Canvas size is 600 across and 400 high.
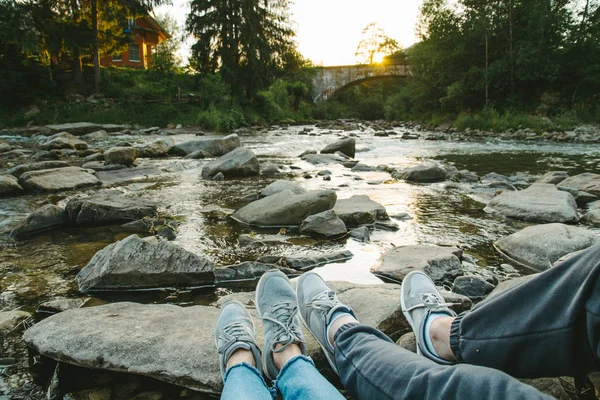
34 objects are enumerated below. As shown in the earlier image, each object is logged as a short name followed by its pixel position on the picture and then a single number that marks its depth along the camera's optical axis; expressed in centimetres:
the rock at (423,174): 695
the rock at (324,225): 384
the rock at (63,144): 1012
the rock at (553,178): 635
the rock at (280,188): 525
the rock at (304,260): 303
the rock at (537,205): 424
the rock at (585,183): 547
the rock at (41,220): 374
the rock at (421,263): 279
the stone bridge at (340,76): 4206
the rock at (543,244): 303
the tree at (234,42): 2553
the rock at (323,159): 913
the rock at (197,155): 939
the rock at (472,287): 249
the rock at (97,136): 1388
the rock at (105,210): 406
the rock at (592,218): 405
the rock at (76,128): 1611
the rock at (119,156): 805
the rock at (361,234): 375
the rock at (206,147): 998
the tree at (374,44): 5944
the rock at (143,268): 262
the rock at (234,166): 719
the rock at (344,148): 1048
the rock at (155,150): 975
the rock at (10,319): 202
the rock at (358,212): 418
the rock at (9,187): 542
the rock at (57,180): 567
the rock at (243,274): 277
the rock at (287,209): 419
